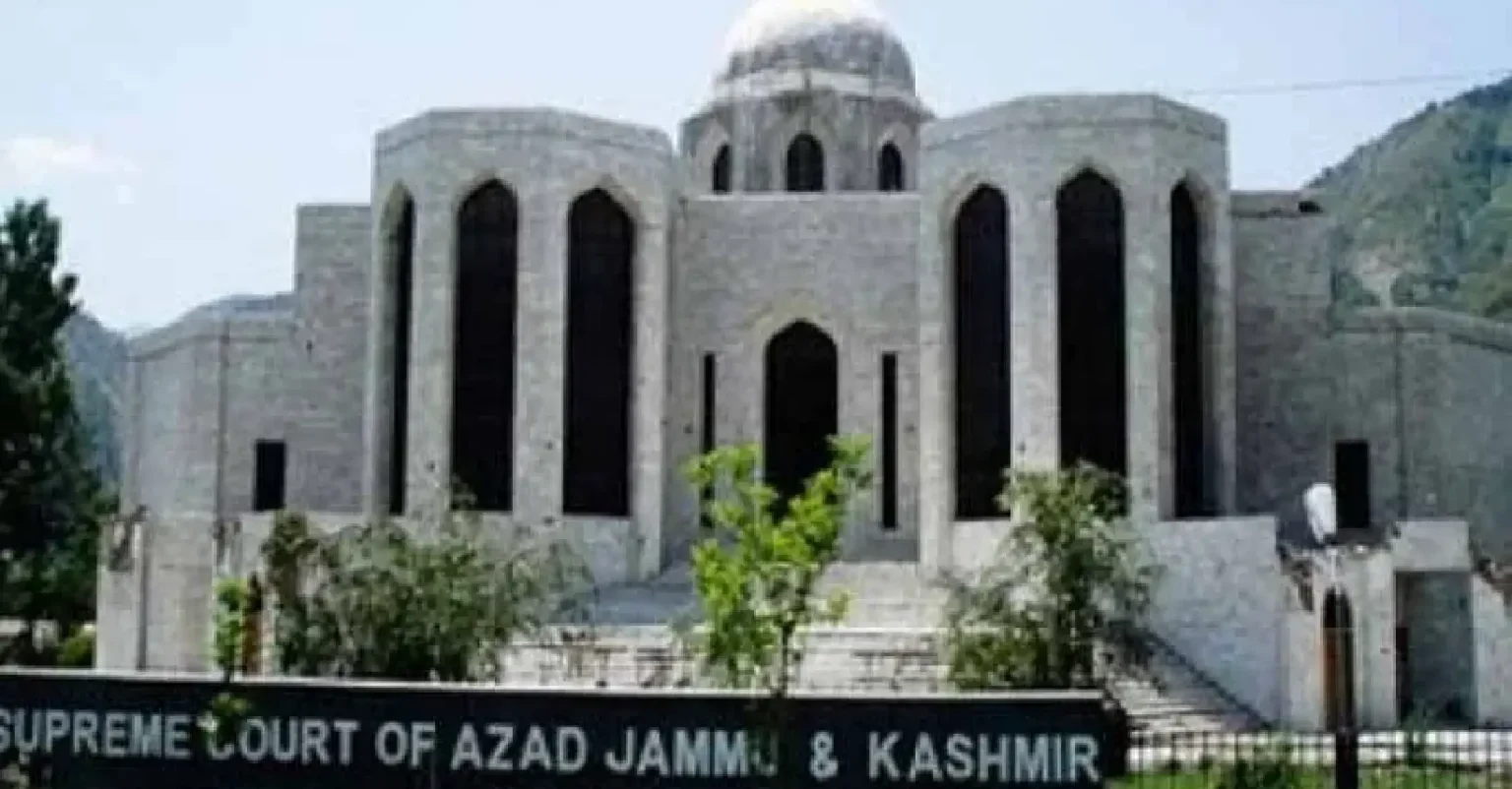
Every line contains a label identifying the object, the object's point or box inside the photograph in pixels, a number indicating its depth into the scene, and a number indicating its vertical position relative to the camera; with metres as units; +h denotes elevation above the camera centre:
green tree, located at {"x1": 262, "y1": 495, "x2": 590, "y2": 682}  20.77 -0.82
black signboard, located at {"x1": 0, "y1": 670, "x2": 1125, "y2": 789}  13.13 -1.41
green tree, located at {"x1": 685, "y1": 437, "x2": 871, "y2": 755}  15.52 -0.30
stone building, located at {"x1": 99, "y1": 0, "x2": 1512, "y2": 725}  29.78 +2.73
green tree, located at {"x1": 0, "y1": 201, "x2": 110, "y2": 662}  28.89 +1.76
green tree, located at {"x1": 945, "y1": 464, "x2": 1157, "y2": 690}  20.69 -0.76
